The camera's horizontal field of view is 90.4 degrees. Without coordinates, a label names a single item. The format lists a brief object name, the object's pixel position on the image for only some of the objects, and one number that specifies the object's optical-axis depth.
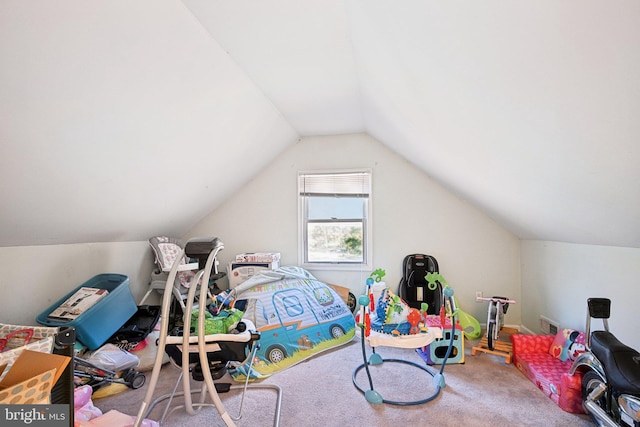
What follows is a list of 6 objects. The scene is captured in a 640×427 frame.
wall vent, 2.94
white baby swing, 1.71
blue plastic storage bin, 2.37
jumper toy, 2.31
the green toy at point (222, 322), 2.11
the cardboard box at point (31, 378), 0.79
